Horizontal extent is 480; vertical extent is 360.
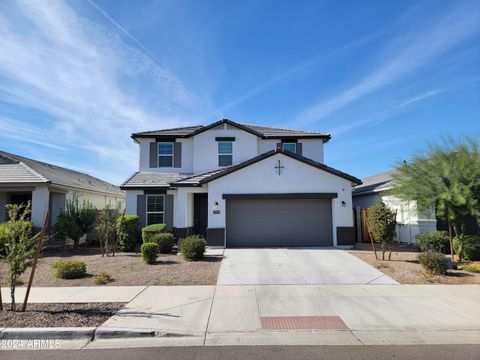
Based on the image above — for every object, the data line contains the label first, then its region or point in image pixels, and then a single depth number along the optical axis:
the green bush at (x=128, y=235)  15.32
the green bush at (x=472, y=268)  10.35
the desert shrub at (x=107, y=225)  14.12
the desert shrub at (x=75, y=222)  15.89
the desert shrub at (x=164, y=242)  13.75
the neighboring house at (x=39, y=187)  16.77
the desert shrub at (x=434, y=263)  9.77
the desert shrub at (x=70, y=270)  9.76
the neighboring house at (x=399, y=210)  15.32
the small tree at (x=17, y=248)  6.66
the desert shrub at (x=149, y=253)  11.69
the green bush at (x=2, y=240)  13.55
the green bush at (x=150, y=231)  14.97
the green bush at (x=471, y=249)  12.07
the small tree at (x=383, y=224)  11.55
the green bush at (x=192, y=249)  12.04
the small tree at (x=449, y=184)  11.24
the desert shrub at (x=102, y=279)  9.16
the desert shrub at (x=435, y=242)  12.98
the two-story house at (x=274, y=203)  15.30
